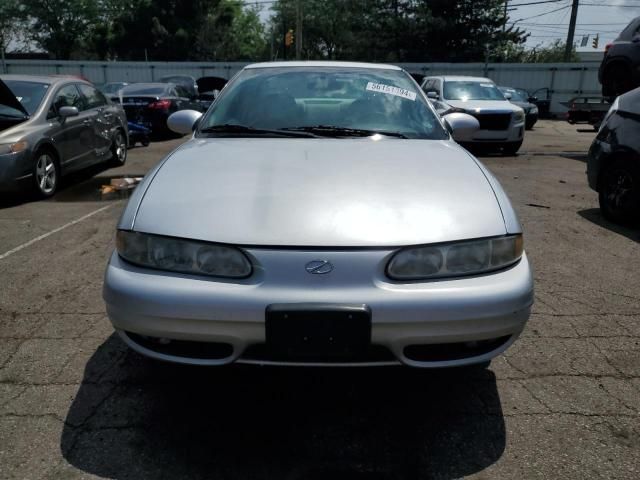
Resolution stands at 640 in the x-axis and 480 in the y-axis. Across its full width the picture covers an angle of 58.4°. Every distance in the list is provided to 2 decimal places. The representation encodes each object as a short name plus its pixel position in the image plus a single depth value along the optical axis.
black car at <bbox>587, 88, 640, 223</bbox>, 5.59
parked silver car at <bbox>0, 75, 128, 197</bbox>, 6.36
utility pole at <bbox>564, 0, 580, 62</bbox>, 32.97
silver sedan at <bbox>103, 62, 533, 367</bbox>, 2.07
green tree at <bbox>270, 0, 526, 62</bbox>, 37.06
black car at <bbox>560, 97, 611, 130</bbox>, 10.81
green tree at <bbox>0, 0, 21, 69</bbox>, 58.12
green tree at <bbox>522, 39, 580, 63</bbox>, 59.31
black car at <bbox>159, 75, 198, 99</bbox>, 16.03
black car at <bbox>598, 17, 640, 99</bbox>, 11.16
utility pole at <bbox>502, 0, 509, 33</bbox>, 37.39
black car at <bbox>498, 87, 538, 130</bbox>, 17.22
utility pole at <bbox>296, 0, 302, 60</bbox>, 32.67
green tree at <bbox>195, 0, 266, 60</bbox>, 47.75
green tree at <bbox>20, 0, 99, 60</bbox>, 57.12
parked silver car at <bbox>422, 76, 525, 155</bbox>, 11.20
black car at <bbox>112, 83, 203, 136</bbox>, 12.81
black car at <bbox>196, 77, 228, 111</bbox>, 25.75
